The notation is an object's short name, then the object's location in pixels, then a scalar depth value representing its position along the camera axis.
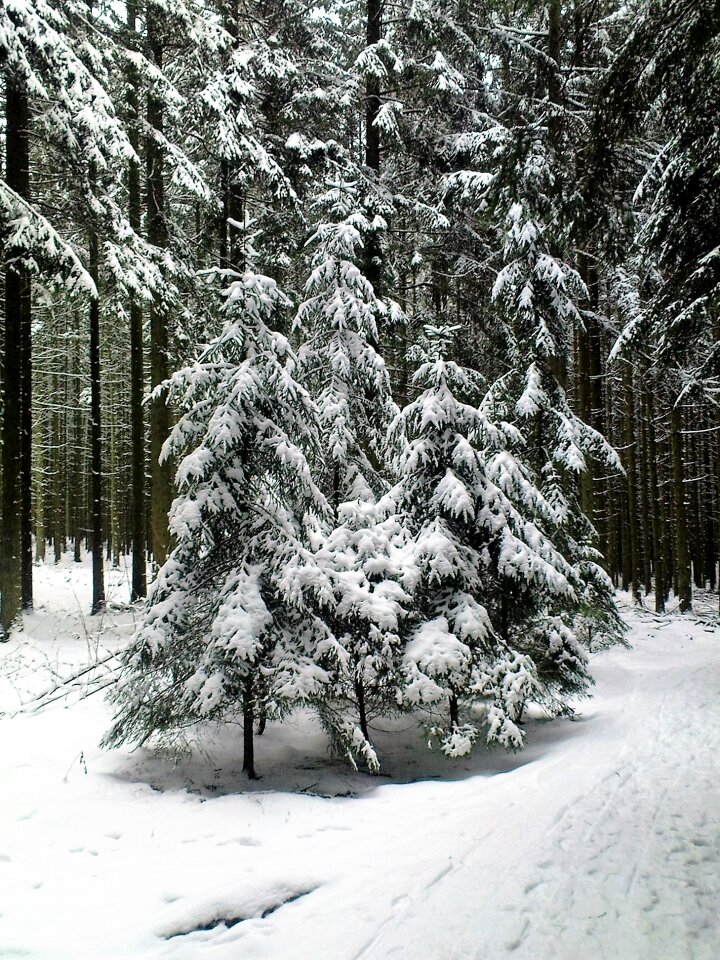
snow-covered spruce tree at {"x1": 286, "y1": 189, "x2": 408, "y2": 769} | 6.64
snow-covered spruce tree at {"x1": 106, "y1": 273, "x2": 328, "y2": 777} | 5.91
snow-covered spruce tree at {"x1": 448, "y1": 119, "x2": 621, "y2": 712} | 10.33
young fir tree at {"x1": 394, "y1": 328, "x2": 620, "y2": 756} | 6.98
